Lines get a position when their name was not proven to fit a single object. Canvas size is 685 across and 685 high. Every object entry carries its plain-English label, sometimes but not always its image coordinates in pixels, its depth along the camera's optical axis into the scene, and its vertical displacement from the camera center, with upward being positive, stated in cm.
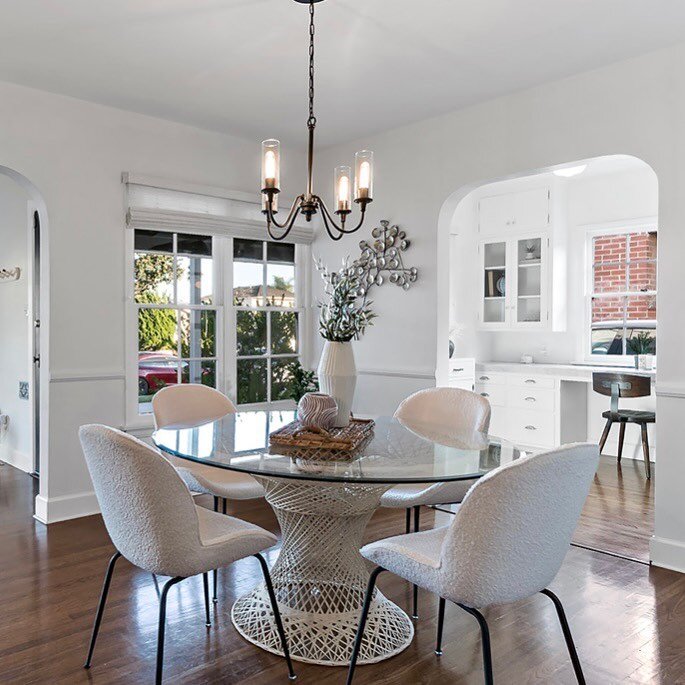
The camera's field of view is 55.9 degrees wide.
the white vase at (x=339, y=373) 272 -19
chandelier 241 +57
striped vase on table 250 -33
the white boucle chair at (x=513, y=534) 169 -56
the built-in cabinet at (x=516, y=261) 623 +69
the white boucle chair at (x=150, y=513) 188 -56
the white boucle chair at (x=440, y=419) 273 -45
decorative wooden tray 229 -41
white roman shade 425 +83
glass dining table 221 -78
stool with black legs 509 -50
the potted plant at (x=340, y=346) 270 -8
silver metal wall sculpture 455 +50
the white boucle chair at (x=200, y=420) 282 -47
